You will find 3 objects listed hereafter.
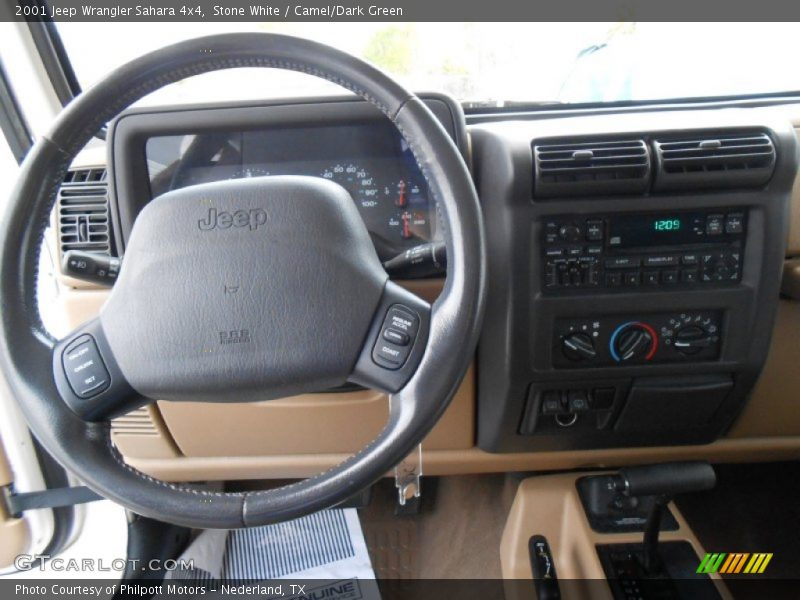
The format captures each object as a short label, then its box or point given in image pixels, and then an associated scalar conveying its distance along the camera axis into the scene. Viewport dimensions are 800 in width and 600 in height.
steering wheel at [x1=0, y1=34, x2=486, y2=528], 0.63
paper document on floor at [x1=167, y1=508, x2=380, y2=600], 1.25
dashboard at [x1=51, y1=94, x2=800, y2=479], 0.84
